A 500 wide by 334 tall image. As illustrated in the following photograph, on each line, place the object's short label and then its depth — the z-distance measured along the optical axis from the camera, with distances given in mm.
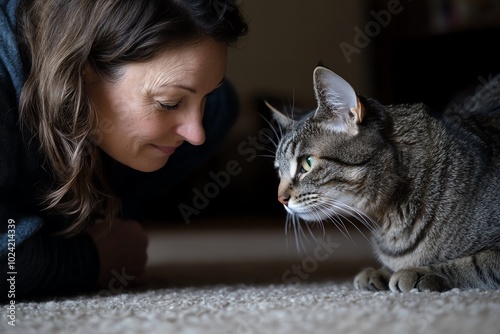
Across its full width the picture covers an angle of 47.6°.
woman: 1092
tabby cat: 1034
